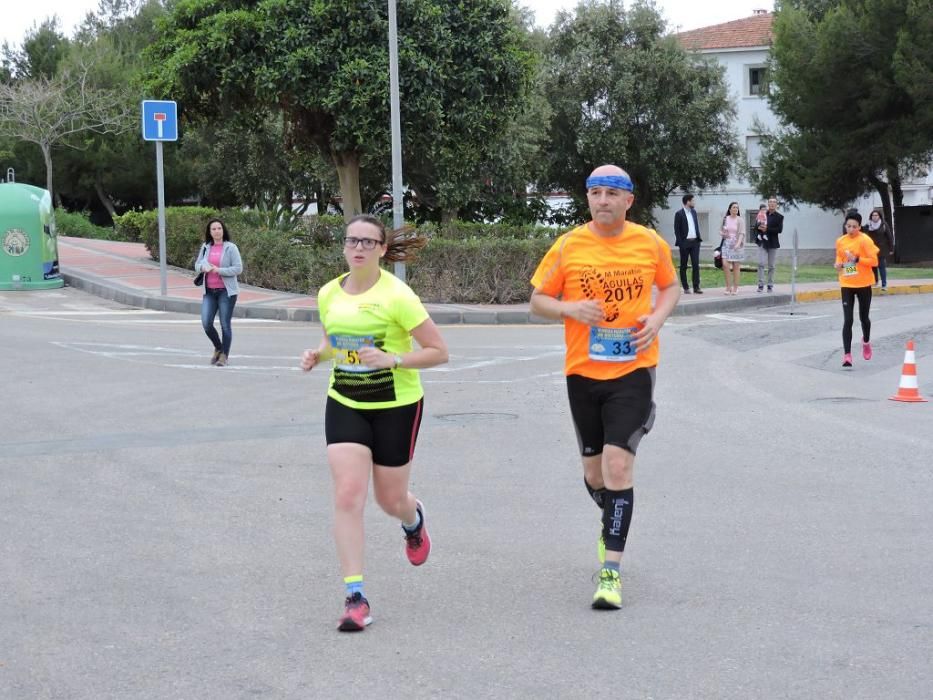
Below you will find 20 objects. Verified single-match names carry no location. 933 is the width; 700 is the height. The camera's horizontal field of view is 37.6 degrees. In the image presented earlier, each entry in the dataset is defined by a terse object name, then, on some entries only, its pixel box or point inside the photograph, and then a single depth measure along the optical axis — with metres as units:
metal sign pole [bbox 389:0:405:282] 21.61
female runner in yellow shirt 5.34
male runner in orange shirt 5.66
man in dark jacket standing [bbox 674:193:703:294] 23.05
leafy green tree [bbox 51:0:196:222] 53.28
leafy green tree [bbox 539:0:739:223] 50.44
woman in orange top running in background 14.05
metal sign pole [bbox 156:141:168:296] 21.38
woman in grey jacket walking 14.46
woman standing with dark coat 26.39
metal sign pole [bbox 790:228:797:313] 21.78
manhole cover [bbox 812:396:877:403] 11.75
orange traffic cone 11.62
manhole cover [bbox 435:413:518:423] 10.66
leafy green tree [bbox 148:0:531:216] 24.12
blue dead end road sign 21.73
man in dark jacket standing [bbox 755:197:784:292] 24.23
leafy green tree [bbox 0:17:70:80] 61.66
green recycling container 23.98
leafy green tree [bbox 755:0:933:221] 38.03
